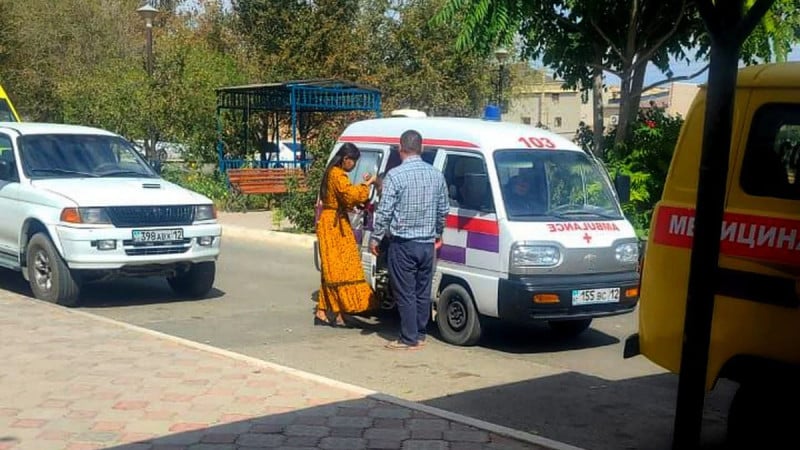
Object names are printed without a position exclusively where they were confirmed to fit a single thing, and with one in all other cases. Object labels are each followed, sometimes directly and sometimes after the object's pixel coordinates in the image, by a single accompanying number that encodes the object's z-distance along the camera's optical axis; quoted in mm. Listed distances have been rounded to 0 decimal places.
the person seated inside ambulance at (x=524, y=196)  8180
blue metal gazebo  22375
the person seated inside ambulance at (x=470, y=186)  8312
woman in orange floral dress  8711
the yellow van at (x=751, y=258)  4727
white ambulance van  7898
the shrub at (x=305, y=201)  16531
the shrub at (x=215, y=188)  21094
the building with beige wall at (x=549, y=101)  45375
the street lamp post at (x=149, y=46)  23203
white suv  9555
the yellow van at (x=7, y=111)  17422
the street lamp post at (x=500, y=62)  24344
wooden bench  20750
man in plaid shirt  7957
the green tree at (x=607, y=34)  13148
